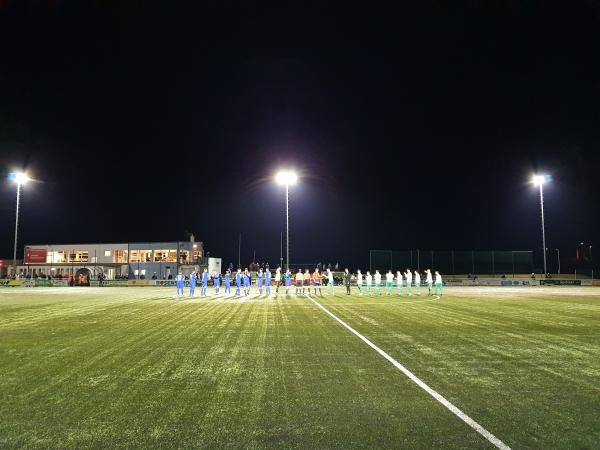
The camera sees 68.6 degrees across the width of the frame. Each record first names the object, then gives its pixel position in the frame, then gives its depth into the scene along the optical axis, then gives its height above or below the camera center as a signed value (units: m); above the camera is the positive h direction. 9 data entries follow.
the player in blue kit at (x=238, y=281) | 28.23 -0.93
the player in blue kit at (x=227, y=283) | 29.58 -1.11
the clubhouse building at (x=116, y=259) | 65.56 +1.35
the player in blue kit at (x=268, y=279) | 28.42 -0.83
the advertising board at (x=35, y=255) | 69.00 +2.00
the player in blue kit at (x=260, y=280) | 29.89 -0.94
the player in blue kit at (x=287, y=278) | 28.86 -0.78
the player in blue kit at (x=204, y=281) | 27.47 -0.90
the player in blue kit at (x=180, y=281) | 26.28 -0.85
